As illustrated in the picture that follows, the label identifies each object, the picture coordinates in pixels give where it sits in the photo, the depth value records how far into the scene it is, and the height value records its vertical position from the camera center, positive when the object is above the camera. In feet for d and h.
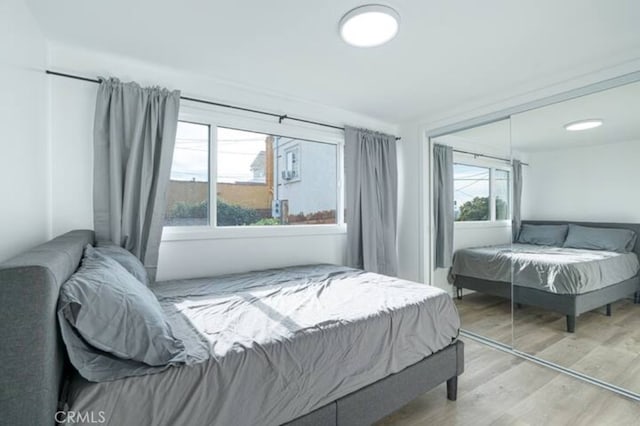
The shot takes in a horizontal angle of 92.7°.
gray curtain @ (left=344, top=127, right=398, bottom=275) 10.95 +0.44
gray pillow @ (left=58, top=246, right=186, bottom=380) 3.21 -1.28
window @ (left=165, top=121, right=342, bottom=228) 8.61 +1.05
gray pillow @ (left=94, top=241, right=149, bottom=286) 5.71 -0.90
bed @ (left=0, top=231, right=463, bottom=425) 2.81 -1.89
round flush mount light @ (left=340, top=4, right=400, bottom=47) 5.49 +3.60
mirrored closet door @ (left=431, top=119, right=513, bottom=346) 9.84 -0.50
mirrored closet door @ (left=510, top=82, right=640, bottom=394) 7.33 -0.67
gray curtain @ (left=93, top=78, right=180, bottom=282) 7.05 +1.17
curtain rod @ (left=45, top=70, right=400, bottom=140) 6.89 +3.08
